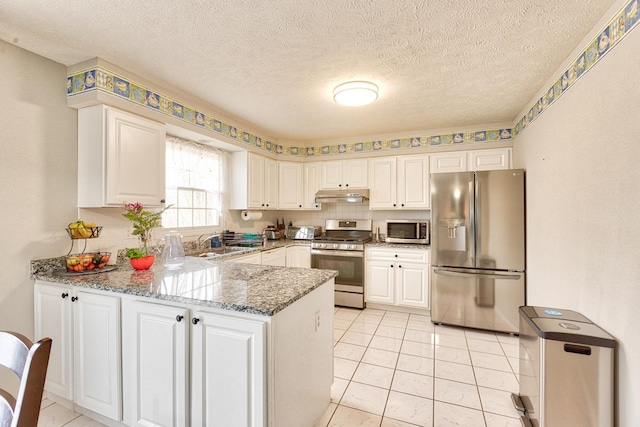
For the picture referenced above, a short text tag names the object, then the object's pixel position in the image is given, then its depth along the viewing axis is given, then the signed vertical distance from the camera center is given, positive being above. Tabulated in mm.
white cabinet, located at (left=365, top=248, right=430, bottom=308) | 3662 -839
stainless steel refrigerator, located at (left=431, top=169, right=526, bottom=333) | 3047 -402
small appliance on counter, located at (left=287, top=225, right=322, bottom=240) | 4418 -305
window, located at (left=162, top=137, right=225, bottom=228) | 3162 +343
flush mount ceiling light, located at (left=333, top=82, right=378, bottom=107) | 2484 +1046
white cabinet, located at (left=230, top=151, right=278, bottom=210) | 3844 +430
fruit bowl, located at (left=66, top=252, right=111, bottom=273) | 1992 -348
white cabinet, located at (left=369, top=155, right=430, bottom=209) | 3885 +416
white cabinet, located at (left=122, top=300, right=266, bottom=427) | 1315 -769
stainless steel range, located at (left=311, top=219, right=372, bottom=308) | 3934 -697
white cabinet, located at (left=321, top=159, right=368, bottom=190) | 4219 +572
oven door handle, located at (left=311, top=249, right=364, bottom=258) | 3930 -564
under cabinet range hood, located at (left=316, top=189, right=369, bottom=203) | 4090 +235
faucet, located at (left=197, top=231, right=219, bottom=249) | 3371 -312
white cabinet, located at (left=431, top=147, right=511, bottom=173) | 3568 +660
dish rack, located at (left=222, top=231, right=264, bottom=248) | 3684 -353
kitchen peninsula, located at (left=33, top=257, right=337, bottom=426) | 1330 -703
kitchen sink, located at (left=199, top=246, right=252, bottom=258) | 3277 -452
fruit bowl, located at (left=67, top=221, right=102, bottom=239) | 2100 -131
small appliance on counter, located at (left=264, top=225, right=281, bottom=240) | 4422 -331
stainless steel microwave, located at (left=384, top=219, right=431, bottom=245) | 3869 -259
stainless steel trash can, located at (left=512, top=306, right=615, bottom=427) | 1502 -877
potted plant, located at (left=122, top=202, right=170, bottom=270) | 2094 -126
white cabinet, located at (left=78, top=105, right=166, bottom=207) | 2156 +430
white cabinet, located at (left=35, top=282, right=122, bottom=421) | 1687 -816
